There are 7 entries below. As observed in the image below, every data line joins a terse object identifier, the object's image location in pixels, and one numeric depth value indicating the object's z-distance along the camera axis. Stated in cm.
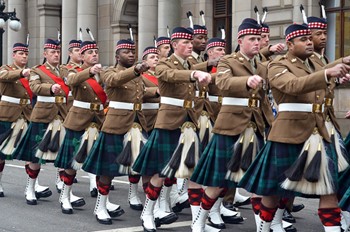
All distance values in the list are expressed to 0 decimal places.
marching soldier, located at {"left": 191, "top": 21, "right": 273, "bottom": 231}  1230
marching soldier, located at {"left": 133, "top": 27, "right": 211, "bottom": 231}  1368
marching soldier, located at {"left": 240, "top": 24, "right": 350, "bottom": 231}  1057
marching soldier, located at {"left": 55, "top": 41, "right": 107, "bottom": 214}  1577
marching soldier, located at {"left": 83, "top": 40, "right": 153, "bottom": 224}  1465
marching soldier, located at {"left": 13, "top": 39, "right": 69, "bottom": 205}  1697
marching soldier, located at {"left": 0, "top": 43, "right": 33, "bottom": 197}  1816
